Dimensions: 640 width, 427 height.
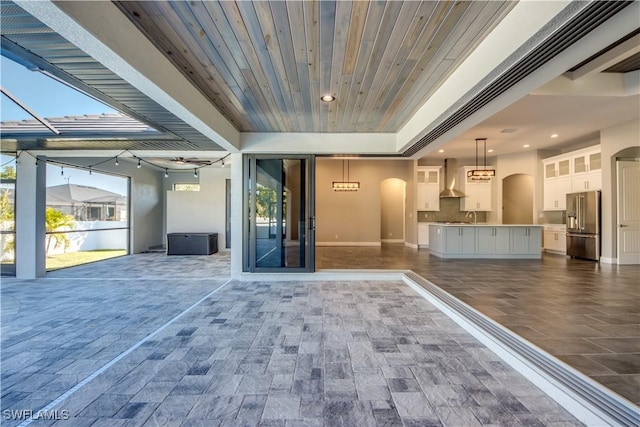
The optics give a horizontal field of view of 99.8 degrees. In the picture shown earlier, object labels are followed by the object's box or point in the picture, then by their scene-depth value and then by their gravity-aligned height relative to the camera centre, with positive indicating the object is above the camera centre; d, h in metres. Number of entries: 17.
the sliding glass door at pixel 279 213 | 5.38 +0.04
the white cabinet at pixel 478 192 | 9.04 +0.74
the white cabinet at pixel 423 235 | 9.21 -0.70
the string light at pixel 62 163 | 5.65 +1.21
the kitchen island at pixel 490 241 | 6.97 -0.70
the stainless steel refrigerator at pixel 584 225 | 6.46 -0.26
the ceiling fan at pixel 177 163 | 7.72 +1.65
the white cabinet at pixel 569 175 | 6.65 +1.05
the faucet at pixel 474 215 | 9.32 -0.02
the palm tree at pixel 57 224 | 6.70 -0.23
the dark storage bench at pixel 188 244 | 8.77 -0.95
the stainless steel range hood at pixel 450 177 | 9.25 +1.30
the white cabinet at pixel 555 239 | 7.59 -0.73
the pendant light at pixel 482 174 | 7.27 +1.10
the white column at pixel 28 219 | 5.62 -0.08
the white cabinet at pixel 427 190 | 9.33 +0.85
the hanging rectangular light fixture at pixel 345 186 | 9.02 +0.96
